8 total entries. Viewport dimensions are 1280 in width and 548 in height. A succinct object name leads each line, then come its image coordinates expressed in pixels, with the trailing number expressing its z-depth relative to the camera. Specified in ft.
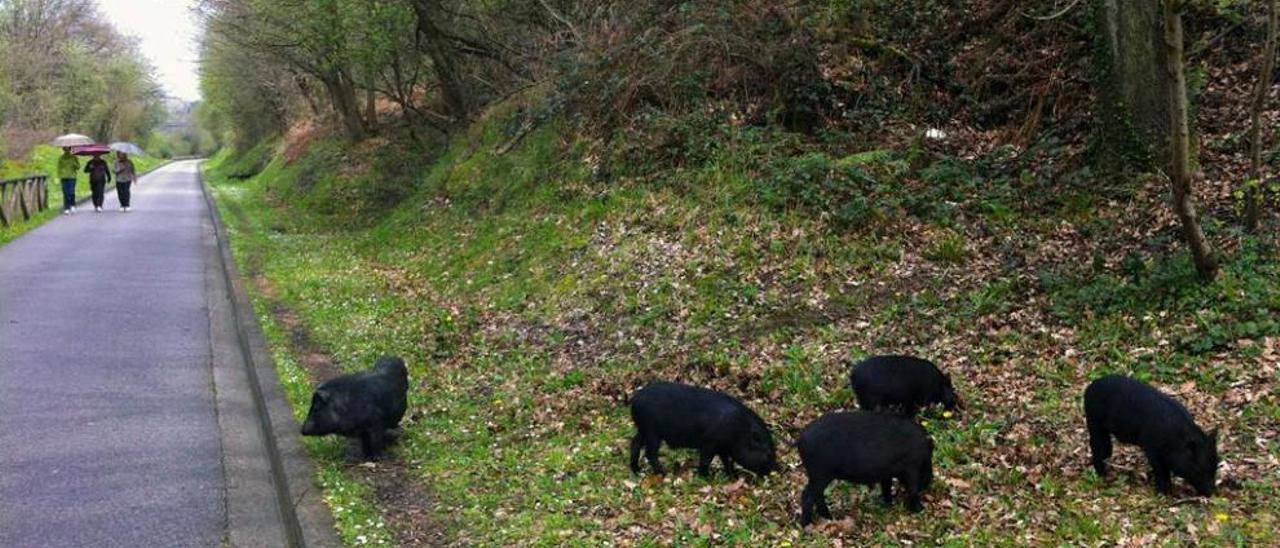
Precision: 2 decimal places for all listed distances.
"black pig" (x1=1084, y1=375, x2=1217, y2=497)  20.21
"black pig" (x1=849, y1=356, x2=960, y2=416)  25.63
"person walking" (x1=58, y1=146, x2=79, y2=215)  94.63
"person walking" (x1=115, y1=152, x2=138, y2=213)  99.60
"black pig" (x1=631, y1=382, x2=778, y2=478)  23.45
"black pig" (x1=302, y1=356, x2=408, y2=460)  26.48
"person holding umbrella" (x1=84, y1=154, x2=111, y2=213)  99.81
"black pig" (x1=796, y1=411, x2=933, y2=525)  20.45
